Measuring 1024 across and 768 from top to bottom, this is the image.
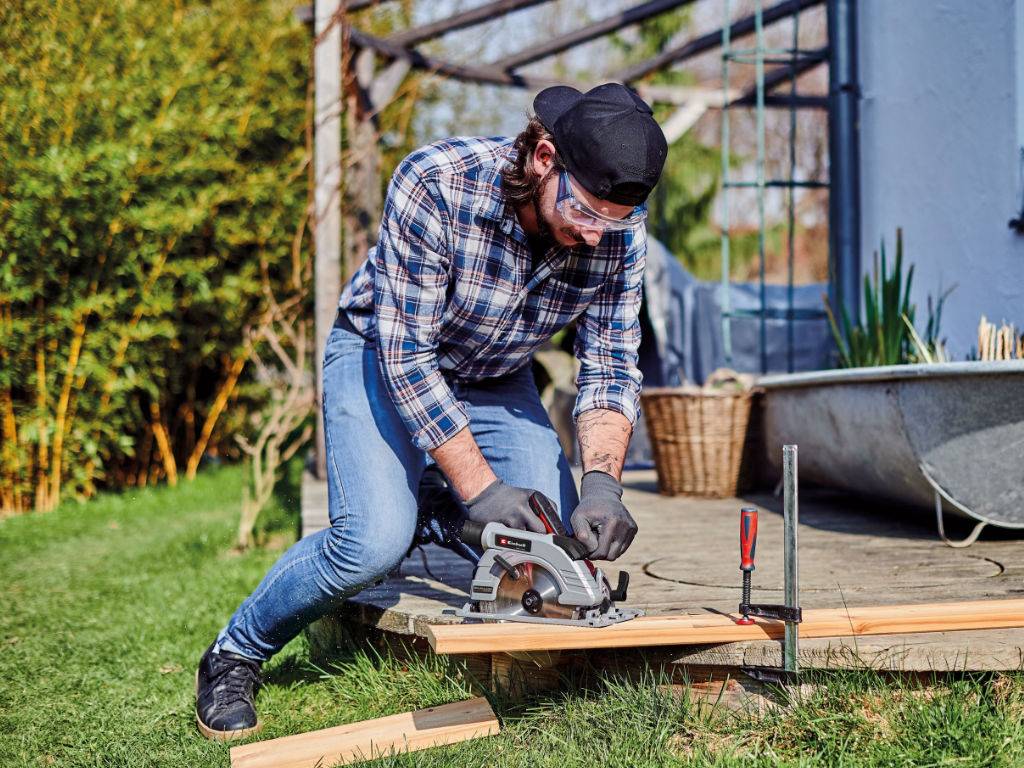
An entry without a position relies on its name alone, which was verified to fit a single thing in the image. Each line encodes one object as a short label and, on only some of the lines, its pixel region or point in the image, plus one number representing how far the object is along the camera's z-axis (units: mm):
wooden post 5051
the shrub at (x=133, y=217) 5109
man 2150
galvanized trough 2916
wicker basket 4395
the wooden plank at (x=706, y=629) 2066
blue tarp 5707
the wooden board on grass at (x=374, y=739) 2129
